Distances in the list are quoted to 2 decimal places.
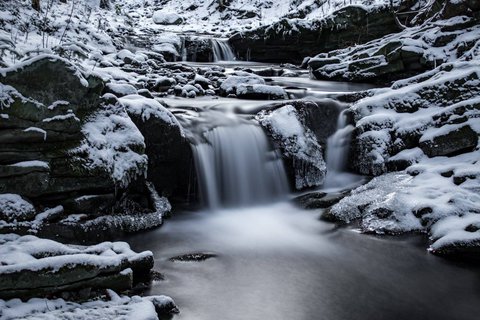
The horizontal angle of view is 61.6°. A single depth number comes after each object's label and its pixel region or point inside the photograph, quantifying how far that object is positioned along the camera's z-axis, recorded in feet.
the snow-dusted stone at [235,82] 37.52
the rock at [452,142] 24.59
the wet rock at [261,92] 35.40
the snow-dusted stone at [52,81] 17.65
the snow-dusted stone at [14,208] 16.40
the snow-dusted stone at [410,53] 38.78
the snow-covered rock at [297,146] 27.02
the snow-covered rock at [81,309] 10.80
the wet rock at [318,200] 24.07
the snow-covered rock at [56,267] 11.43
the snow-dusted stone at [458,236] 17.47
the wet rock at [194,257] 17.78
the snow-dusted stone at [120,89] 25.22
